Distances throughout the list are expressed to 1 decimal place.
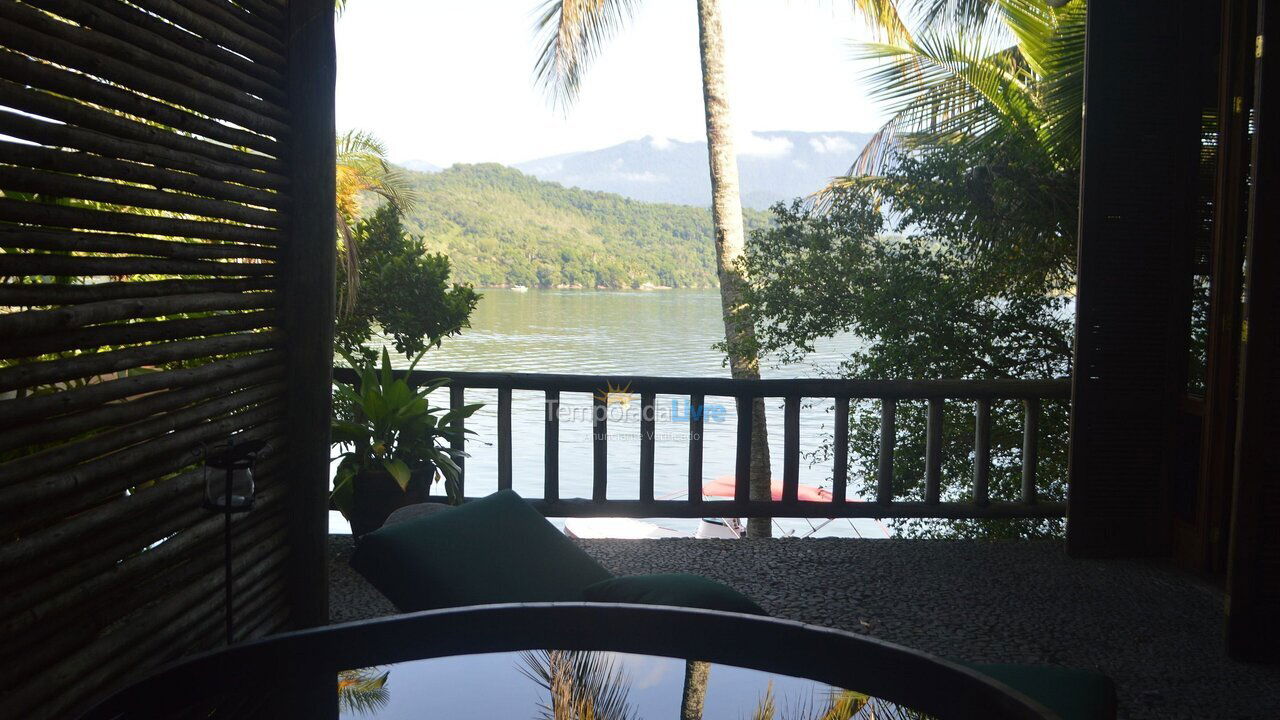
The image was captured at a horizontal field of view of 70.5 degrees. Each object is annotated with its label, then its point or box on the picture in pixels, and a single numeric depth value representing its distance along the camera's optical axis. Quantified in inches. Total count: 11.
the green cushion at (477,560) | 66.3
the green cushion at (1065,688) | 62.0
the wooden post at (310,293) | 108.8
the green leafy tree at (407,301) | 284.4
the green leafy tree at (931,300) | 250.1
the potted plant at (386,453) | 155.8
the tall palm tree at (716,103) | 313.9
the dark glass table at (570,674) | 43.1
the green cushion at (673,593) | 62.6
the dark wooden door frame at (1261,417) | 114.3
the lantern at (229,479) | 84.2
